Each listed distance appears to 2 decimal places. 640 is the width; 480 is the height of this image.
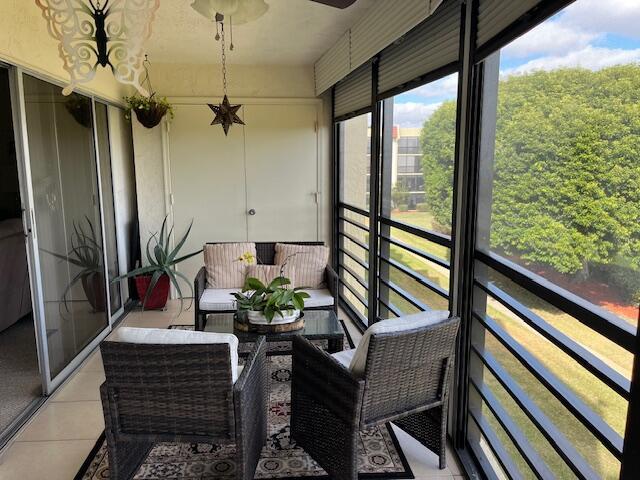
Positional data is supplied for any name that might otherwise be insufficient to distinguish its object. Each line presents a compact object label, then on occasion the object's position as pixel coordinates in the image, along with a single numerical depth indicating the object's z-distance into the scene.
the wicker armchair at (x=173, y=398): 1.67
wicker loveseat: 3.35
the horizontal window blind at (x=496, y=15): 1.58
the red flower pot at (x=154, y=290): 4.53
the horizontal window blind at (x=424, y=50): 2.24
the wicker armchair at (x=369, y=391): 1.79
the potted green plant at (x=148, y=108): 4.40
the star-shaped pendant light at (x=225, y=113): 3.37
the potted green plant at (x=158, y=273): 4.32
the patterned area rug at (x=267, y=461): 2.09
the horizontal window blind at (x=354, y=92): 3.70
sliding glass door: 2.75
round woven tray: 2.62
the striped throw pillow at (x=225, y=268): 3.76
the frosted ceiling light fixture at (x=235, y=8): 2.08
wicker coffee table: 2.61
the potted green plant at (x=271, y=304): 2.60
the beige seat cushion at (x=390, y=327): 1.79
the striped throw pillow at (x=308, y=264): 3.74
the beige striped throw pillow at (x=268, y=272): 3.62
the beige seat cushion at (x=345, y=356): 2.27
